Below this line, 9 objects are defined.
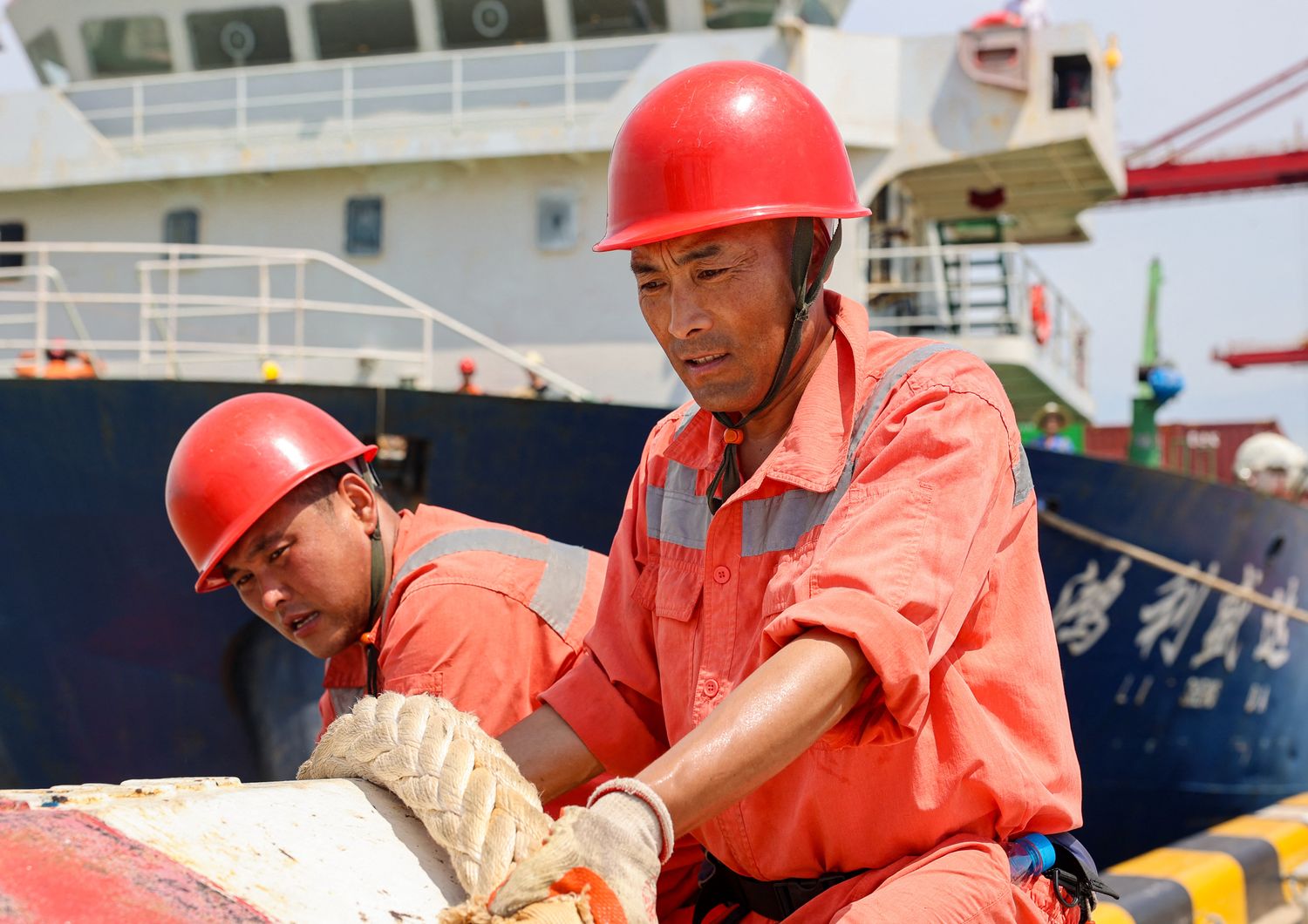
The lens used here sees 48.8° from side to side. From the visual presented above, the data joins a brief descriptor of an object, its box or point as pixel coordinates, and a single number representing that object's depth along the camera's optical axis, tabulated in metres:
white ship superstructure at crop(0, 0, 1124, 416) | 9.46
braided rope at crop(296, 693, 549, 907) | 1.57
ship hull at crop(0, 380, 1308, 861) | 7.09
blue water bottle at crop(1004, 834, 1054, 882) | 1.88
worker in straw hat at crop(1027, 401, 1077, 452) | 9.87
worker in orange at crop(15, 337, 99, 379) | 7.58
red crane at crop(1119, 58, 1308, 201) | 16.88
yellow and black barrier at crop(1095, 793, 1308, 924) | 3.17
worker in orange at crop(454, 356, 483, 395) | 7.95
